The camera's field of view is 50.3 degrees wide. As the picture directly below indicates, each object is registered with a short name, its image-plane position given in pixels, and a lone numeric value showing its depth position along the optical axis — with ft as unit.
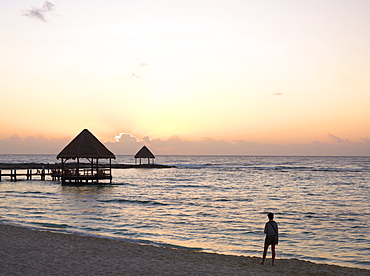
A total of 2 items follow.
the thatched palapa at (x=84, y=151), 141.38
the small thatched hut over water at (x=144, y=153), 300.28
